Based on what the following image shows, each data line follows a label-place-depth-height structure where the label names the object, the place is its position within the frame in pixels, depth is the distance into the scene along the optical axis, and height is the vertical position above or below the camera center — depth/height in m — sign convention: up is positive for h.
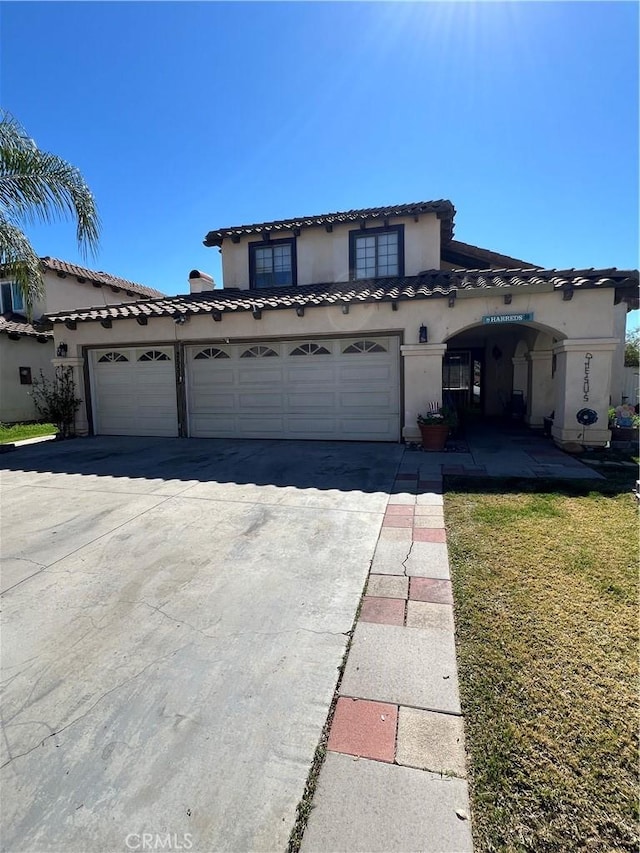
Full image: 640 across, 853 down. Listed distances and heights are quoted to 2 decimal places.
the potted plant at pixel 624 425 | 8.75 -1.01
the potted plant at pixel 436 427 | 8.46 -0.96
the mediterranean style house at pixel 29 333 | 16.06 +1.89
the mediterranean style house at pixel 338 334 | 8.45 +1.05
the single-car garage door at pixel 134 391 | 11.23 -0.25
